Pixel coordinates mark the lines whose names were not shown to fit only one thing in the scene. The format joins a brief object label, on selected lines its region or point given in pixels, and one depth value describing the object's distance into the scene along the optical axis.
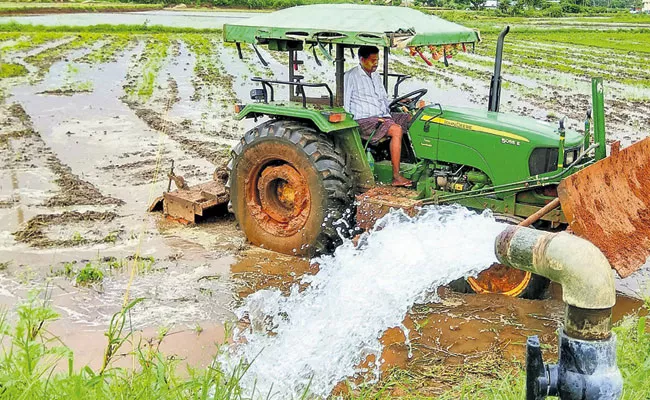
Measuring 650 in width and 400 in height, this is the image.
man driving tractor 6.10
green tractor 5.44
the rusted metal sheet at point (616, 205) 4.27
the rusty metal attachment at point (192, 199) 7.09
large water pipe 1.89
